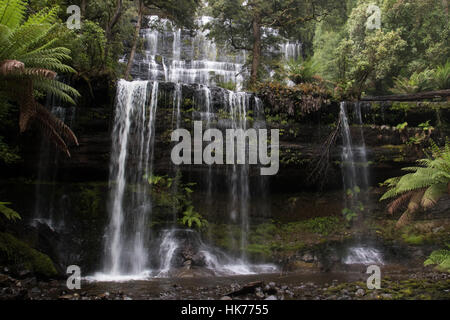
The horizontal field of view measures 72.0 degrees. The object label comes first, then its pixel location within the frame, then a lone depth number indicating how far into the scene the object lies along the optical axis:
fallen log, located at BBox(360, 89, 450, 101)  10.30
